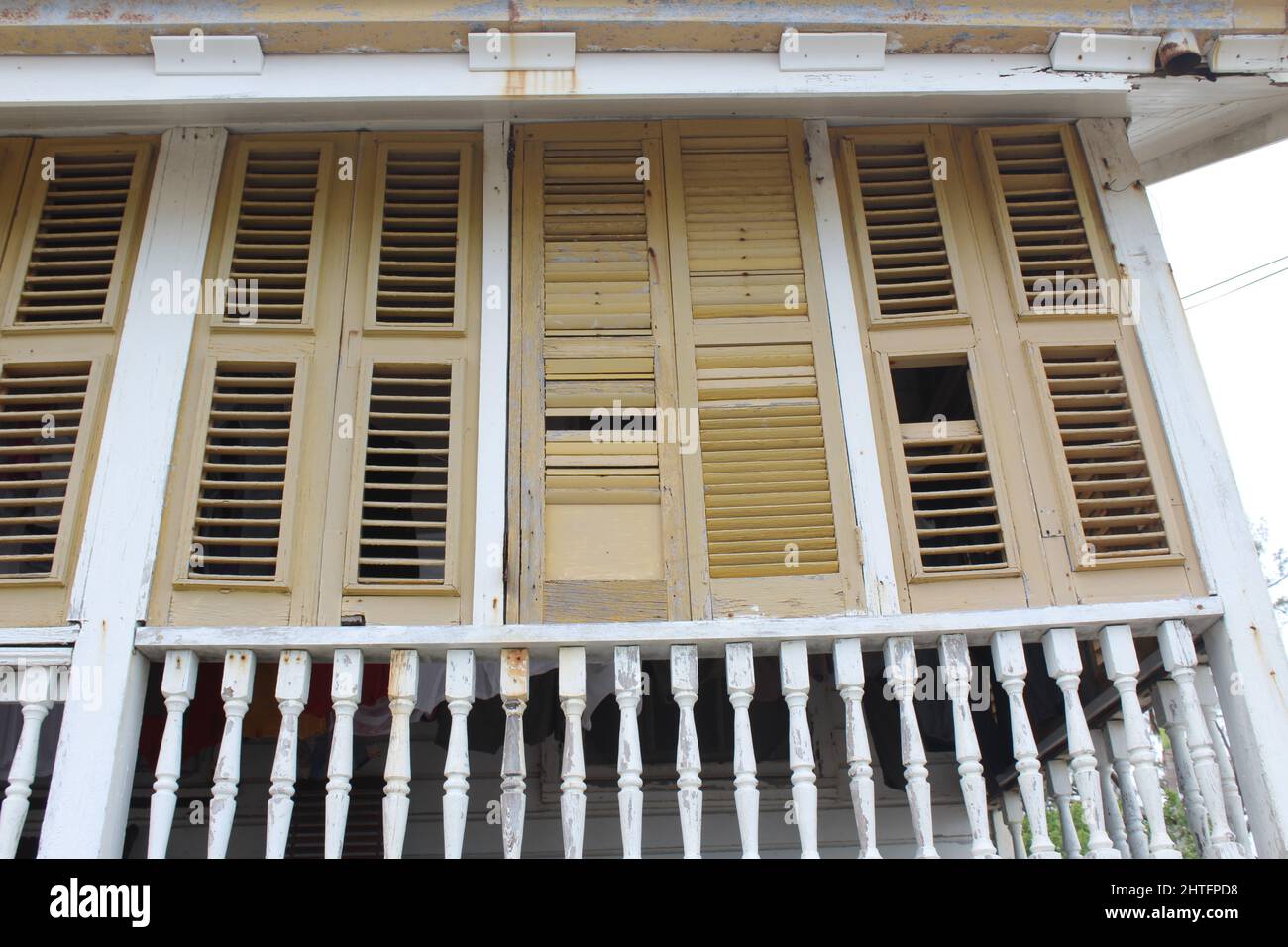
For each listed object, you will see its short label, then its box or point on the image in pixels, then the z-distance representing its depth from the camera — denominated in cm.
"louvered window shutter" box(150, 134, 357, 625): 411
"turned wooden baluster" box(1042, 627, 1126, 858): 378
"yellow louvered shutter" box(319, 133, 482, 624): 416
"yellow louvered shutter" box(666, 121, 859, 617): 423
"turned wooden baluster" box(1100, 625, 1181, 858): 371
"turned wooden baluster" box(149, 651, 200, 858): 370
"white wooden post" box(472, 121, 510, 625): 414
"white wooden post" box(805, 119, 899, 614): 419
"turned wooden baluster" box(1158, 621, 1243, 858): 376
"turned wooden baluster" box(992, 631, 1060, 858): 375
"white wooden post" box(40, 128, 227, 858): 373
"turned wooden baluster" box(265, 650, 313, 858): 375
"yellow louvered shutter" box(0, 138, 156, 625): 418
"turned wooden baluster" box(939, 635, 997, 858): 376
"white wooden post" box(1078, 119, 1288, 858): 387
